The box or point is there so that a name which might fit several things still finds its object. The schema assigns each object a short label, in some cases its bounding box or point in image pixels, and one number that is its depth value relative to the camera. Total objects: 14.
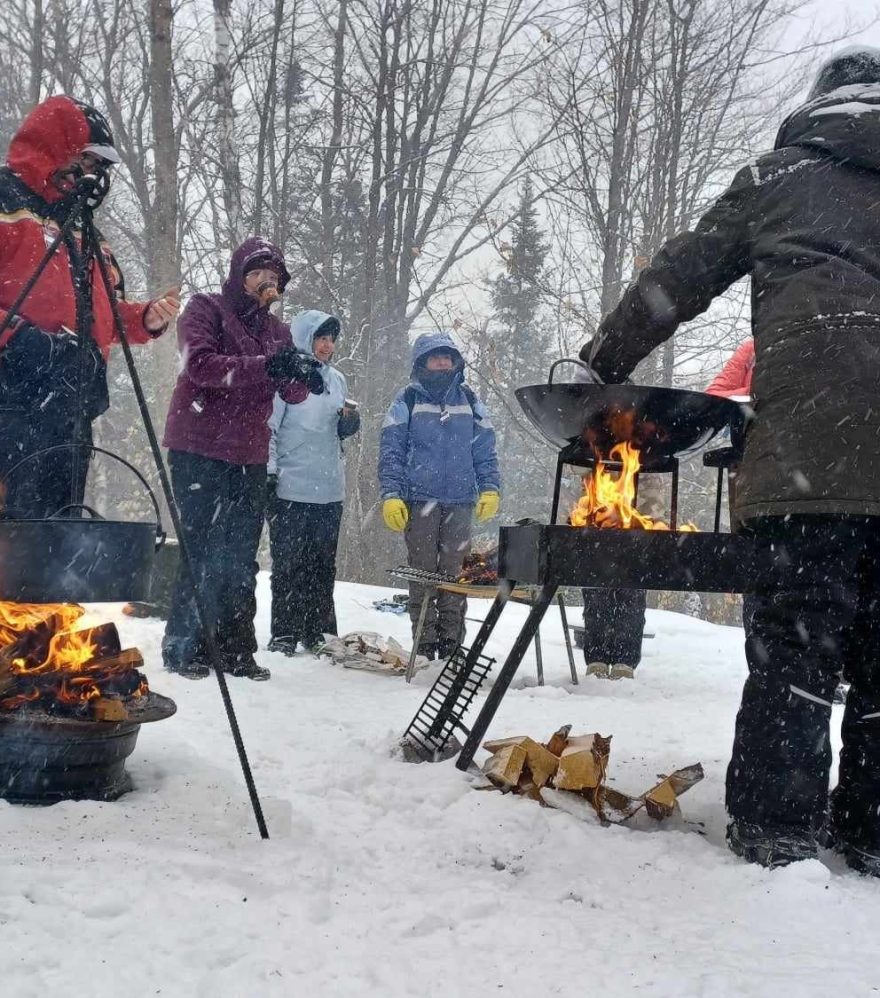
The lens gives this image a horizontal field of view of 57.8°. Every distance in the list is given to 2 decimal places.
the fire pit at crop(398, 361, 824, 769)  2.46
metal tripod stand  2.25
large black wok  2.60
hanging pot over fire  2.08
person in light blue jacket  5.48
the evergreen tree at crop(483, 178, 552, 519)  30.00
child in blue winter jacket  5.51
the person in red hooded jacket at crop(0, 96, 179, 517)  2.98
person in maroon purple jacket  4.29
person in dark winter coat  2.06
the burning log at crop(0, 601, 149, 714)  2.38
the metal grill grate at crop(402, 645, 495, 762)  3.07
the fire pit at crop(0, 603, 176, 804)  2.26
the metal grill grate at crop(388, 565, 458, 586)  4.50
